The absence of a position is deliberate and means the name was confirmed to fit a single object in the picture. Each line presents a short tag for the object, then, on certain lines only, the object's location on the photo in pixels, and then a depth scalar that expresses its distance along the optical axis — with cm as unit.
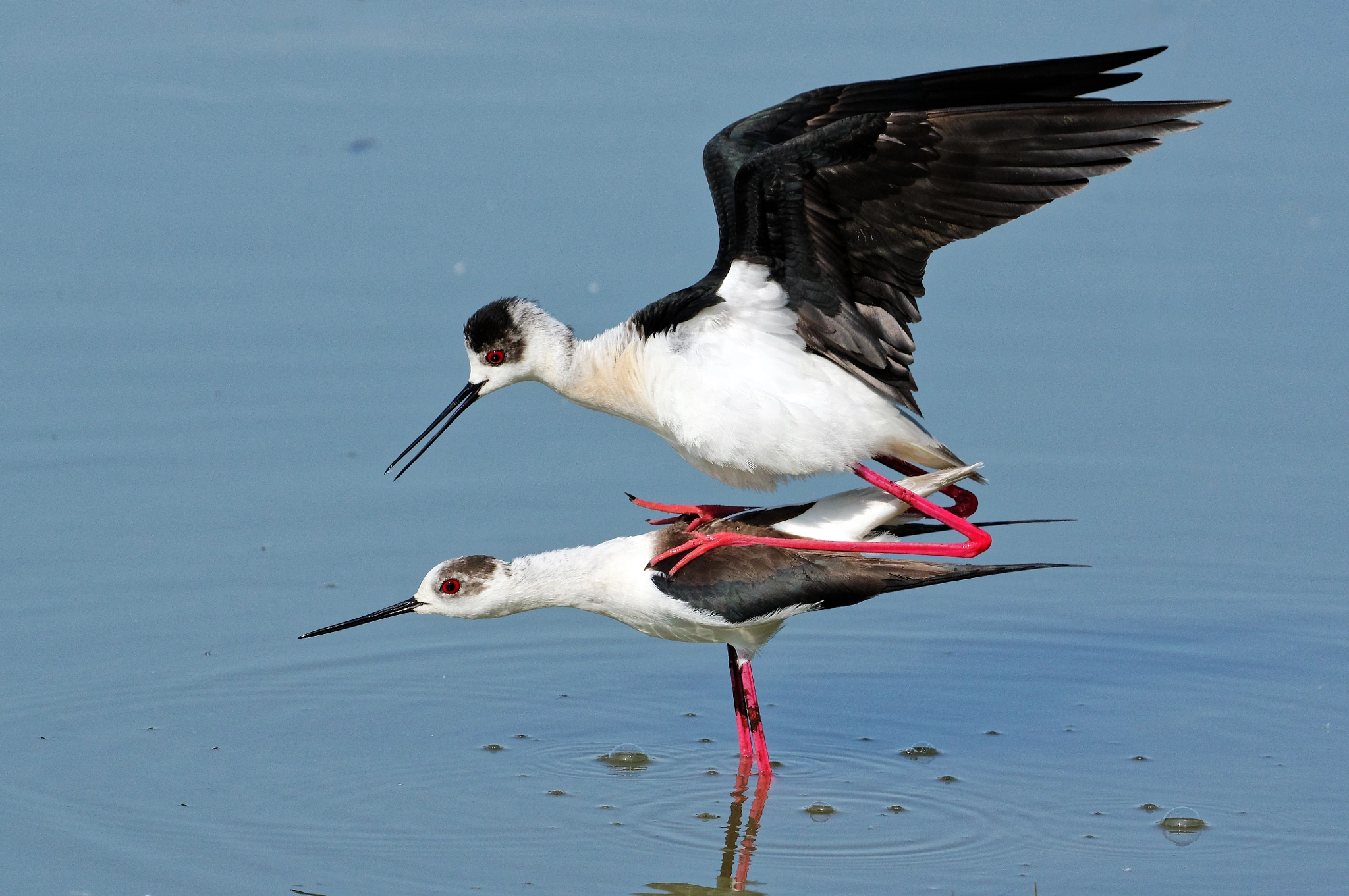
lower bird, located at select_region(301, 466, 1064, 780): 1487
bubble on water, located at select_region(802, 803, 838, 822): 1491
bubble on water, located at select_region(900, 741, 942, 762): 1587
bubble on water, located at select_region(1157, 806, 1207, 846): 1430
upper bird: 1395
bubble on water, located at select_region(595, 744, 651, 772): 1556
